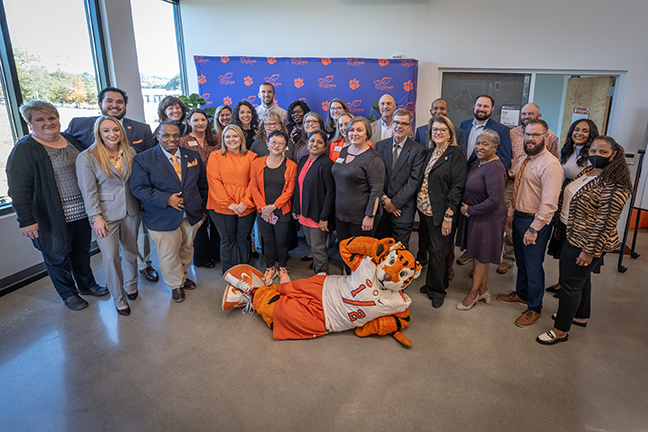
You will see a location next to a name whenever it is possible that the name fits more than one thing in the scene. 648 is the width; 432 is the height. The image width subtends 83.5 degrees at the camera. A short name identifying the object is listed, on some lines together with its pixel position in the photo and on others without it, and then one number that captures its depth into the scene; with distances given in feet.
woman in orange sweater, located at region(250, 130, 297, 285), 11.20
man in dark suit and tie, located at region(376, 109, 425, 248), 10.41
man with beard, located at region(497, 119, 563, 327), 8.81
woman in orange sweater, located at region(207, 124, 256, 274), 11.28
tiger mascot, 8.84
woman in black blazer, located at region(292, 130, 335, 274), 10.89
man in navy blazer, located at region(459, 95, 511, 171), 12.37
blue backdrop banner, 16.72
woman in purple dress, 9.32
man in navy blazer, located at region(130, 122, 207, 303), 10.28
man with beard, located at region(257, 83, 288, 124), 14.87
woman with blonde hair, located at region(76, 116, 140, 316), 9.65
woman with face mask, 7.71
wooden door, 16.75
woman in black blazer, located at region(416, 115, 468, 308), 9.80
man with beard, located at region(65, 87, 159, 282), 11.33
